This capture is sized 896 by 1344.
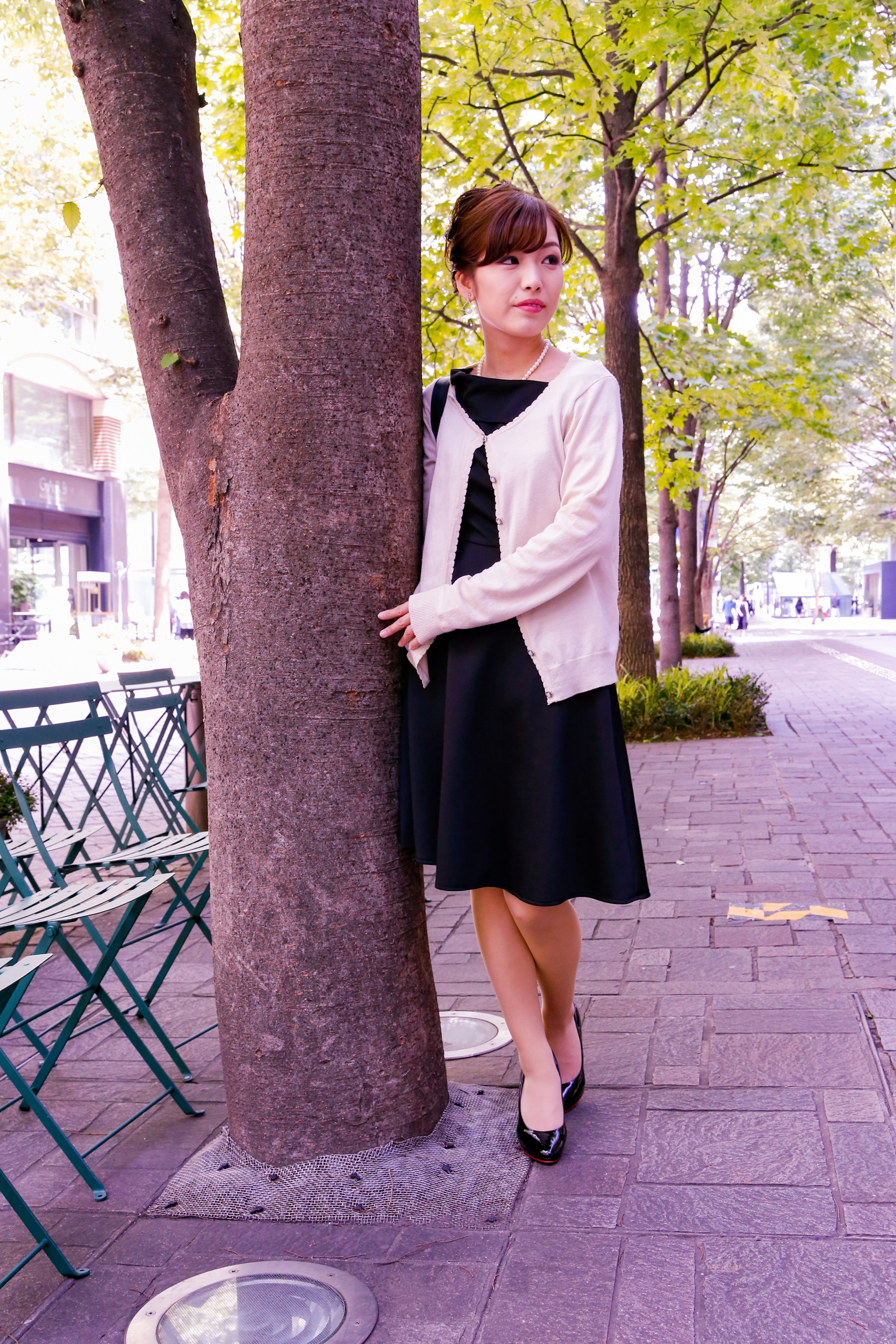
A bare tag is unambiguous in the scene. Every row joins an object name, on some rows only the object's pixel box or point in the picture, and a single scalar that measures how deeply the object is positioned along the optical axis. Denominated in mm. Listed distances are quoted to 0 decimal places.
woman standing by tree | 2654
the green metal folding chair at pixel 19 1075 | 2555
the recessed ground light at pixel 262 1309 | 2225
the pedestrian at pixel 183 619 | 39219
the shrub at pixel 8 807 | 5973
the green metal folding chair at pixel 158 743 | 5363
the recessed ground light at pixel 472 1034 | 3654
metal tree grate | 2648
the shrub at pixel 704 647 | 22000
